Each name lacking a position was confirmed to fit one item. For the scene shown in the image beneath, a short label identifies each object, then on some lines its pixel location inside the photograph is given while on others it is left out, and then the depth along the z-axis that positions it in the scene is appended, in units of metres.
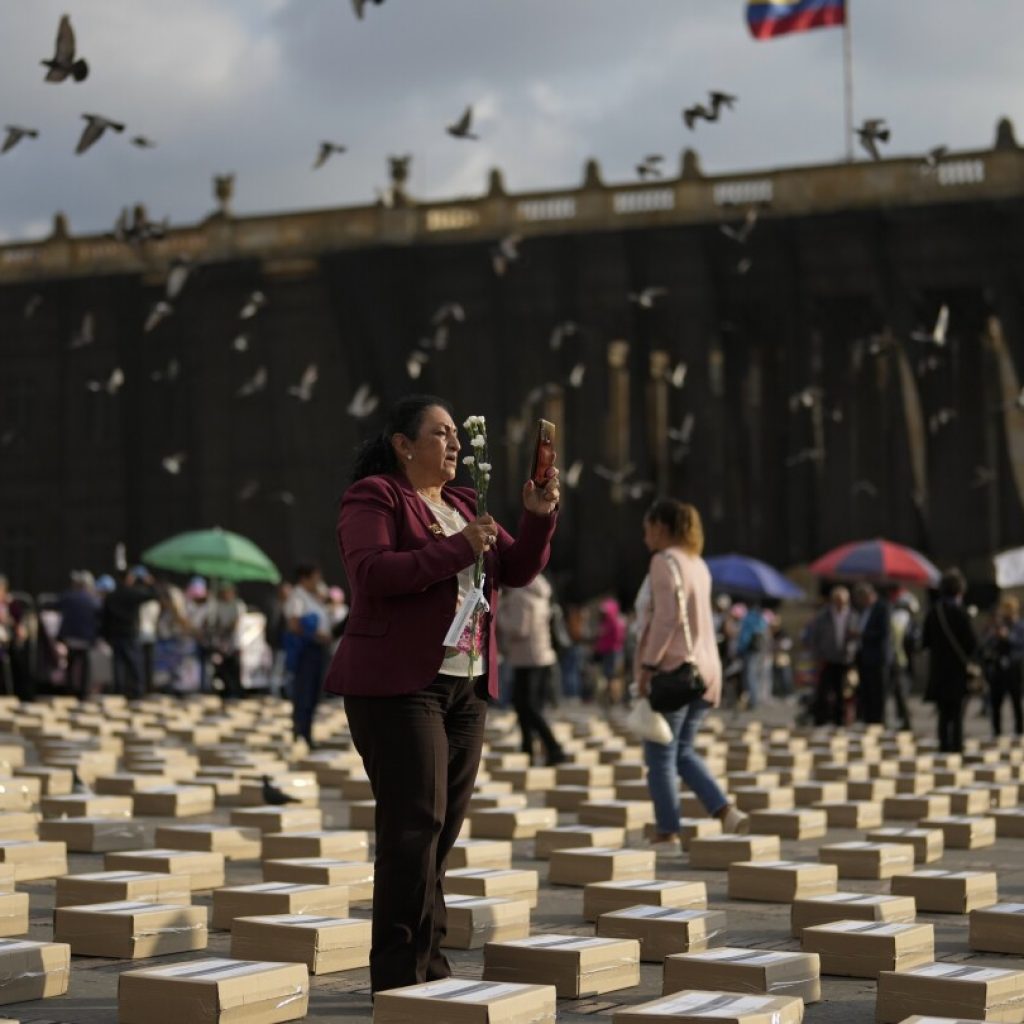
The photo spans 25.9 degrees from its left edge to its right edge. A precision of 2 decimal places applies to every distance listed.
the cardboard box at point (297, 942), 5.87
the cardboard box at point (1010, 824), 10.57
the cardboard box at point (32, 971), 5.44
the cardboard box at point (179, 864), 7.44
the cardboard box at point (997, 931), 6.46
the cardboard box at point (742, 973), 5.28
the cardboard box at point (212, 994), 4.90
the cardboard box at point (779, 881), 7.62
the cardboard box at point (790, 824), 10.11
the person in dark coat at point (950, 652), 15.42
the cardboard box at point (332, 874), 7.24
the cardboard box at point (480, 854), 8.14
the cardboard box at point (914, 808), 11.21
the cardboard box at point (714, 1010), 4.58
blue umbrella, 26.83
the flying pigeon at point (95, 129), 16.64
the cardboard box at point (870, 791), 12.06
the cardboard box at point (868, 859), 8.38
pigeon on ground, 10.14
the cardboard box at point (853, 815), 10.74
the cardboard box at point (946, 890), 7.34
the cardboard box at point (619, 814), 10.17
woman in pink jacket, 9.00
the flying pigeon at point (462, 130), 21.06
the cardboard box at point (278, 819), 9.43
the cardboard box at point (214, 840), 8.55
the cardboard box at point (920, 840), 9.14
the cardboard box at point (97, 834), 8.98
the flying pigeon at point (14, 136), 17.69
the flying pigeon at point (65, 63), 13.38
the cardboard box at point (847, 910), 6.64
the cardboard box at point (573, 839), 9.01
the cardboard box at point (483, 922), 6.38
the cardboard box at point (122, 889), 6.77
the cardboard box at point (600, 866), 8.01
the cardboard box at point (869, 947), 5.98
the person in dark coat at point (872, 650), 18.48
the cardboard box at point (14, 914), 6.41
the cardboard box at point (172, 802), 10.43
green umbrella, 23.80
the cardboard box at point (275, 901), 6.51
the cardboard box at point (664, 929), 6.25
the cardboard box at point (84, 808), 9.89
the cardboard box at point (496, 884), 7.11
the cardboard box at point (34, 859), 7.79
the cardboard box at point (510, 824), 9.70
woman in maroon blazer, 5.17
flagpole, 37.50
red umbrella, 24.53
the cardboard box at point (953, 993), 5.07
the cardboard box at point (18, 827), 8.76
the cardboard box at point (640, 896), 6.83
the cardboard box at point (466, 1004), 4.63
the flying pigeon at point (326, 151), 23.14
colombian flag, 34.38
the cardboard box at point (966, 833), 9.82
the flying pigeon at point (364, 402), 39.62
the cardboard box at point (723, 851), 8.66
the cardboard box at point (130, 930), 6.13
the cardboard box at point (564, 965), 5.57
